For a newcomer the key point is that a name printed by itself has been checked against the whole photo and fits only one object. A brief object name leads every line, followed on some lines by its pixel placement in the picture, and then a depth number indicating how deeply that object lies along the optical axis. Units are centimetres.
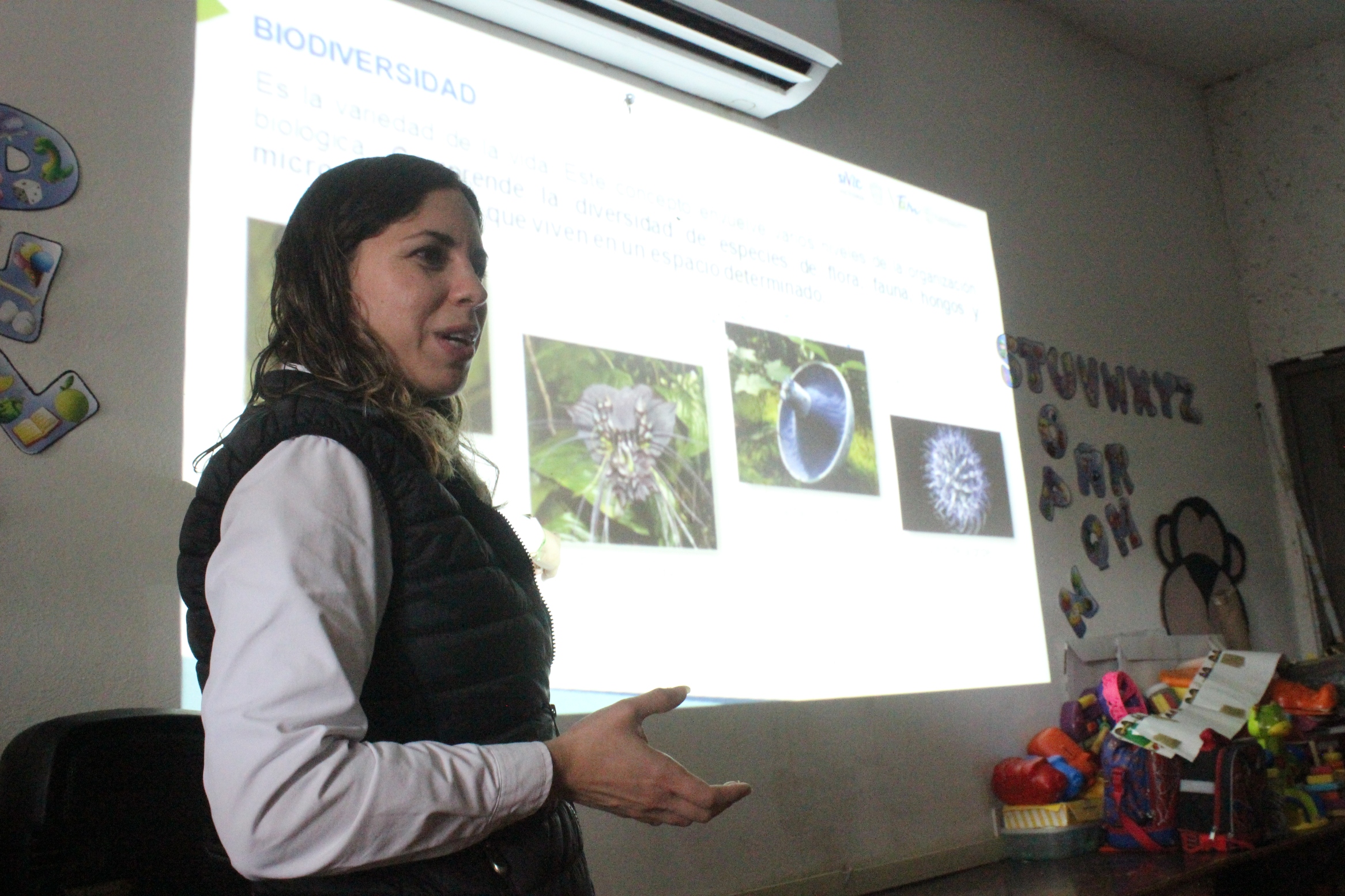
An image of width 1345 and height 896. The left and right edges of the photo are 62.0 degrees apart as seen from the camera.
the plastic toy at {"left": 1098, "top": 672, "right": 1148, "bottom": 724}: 271
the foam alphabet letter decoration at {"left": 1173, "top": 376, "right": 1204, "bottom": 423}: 370
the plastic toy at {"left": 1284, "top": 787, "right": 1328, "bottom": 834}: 267
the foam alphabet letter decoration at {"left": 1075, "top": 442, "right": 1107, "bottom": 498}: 316
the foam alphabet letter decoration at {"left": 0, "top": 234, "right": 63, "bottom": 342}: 142
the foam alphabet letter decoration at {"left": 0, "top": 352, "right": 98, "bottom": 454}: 140
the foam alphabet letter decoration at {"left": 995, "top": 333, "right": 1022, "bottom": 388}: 299
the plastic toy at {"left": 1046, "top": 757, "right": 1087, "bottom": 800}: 260
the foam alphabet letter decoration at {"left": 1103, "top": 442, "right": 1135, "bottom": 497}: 329
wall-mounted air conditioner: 208
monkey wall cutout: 338
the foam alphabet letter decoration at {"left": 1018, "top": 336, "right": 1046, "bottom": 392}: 311
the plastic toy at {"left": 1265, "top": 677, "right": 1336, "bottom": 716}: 276
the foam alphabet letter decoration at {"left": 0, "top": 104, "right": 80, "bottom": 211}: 145
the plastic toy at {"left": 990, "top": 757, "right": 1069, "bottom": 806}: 256
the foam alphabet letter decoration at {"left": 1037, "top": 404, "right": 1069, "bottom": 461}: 307
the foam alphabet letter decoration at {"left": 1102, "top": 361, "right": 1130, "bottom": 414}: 339
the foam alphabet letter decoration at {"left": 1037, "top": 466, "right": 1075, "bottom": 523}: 298
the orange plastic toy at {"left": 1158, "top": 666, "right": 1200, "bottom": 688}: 291
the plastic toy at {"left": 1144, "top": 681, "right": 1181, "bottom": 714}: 278
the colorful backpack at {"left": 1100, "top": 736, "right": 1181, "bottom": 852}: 243
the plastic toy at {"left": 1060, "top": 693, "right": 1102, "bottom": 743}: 279
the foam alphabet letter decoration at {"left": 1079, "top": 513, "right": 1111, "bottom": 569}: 309
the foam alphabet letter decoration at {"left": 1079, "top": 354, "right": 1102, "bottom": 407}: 331
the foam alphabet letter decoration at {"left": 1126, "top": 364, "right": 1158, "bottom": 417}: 350
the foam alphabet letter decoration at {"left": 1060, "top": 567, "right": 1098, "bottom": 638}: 296
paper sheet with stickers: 245
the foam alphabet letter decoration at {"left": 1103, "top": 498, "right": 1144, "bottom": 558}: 322
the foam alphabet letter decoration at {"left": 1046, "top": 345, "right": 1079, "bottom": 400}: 320
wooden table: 214
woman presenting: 73
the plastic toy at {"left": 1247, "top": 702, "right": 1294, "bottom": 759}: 260
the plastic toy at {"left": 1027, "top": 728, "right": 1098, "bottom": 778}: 267
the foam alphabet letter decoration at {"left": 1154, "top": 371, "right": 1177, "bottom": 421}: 361
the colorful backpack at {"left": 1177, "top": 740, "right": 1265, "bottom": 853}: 236
